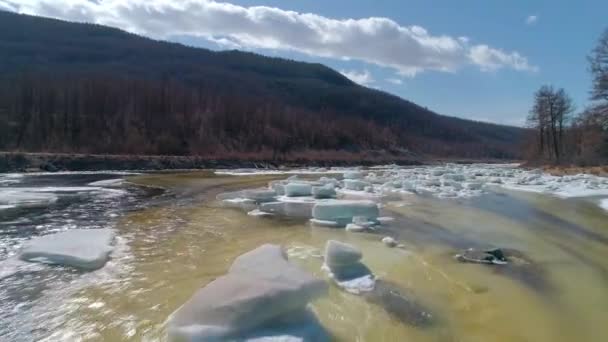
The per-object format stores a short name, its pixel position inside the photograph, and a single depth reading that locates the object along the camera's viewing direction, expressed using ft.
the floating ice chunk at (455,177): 94.58
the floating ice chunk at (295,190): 55.98
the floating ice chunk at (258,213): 40.50
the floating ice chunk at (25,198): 45.80
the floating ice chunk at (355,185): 66.58
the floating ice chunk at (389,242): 28.25
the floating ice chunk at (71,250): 22.85
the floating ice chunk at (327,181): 74.08
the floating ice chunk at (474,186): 73.61
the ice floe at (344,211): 36.52
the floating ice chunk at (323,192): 53.01
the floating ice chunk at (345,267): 20.07
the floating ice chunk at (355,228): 33.18
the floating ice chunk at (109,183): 74.25
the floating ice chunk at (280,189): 58.35
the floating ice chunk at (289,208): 41.55
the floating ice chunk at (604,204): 50.34
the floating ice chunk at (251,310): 12.72
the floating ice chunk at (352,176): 94.24
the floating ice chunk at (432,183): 78.48
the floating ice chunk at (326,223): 35.10
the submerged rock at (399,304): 16.28
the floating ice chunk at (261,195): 51.67
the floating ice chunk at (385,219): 37.77
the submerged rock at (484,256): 24.89
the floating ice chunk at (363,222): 34.41
